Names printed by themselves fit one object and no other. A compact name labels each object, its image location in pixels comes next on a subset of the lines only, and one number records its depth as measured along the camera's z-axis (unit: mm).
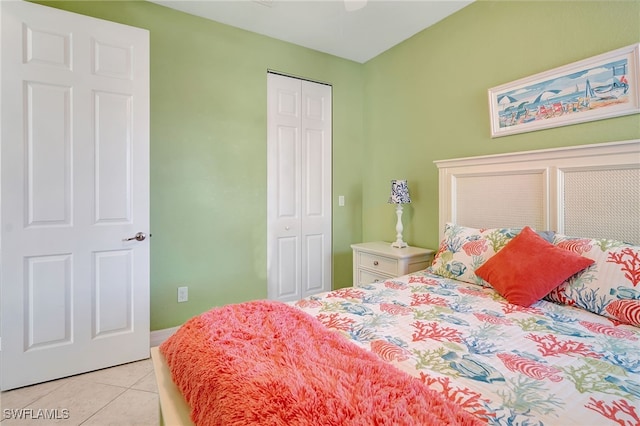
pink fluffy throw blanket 674
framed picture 1579
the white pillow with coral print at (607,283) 1251
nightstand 2443
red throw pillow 1425
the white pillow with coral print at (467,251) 1779
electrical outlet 2446
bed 730
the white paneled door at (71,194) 1757
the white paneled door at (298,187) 2885
